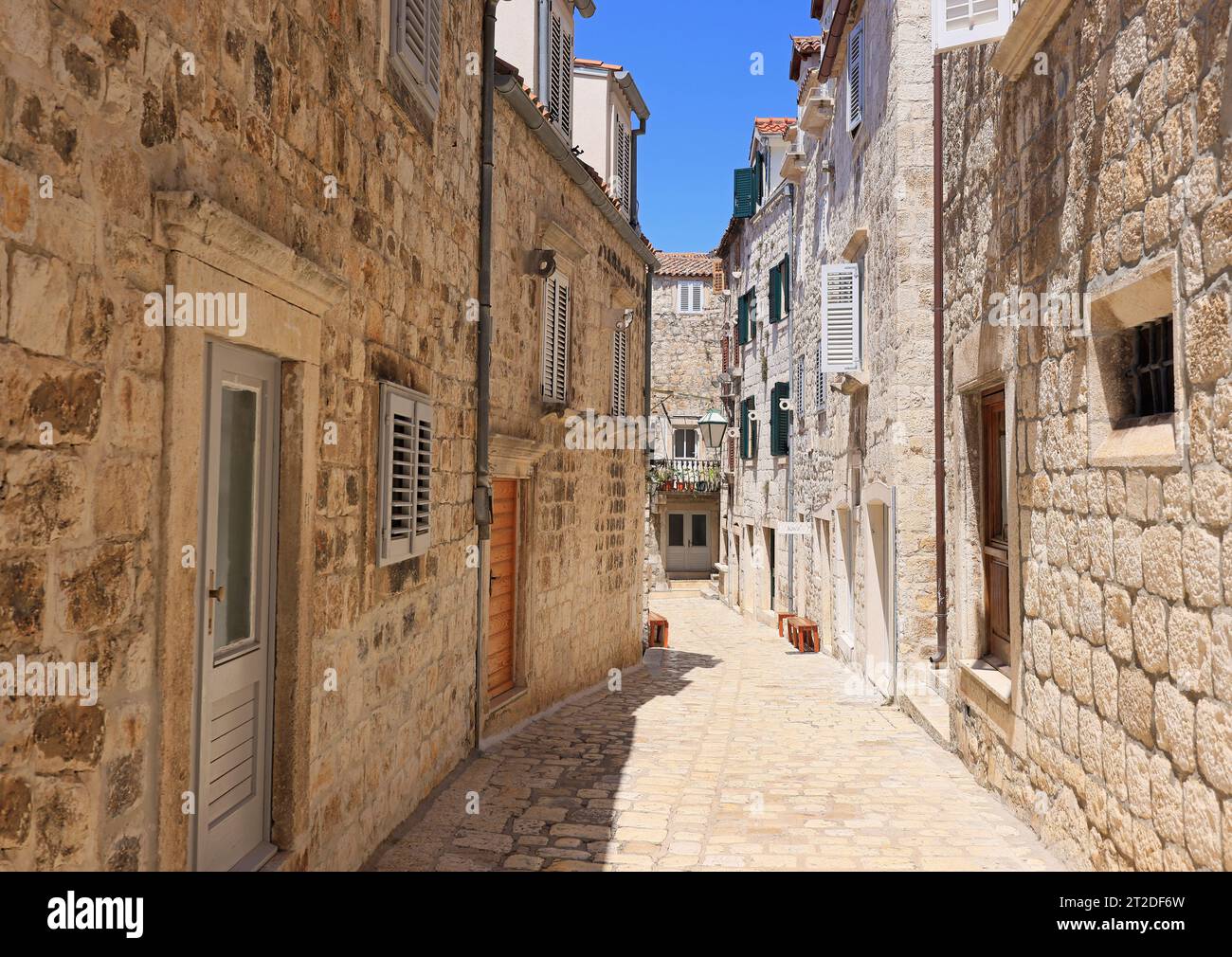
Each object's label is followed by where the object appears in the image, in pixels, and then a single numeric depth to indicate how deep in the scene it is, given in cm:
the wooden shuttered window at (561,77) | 991
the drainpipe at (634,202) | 1331
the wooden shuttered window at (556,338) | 897
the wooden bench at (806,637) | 1512
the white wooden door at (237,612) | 304
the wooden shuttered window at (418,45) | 467
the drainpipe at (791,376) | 1817
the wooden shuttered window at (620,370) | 1190
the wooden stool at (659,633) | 1553
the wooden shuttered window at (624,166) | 1274
